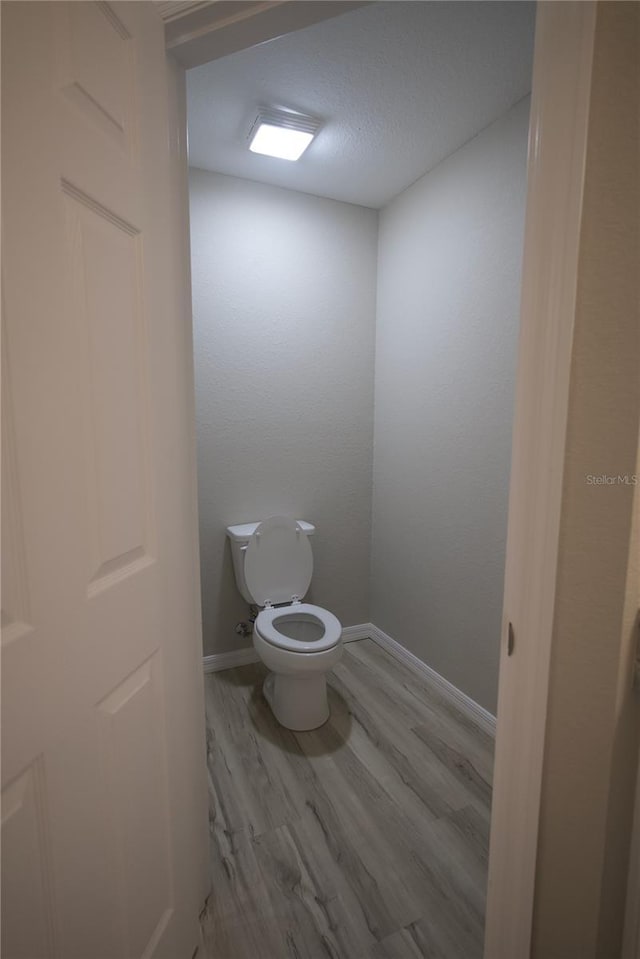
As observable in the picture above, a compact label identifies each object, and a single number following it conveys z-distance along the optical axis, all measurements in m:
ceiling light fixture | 1.63
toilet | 1.79
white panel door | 0.58
